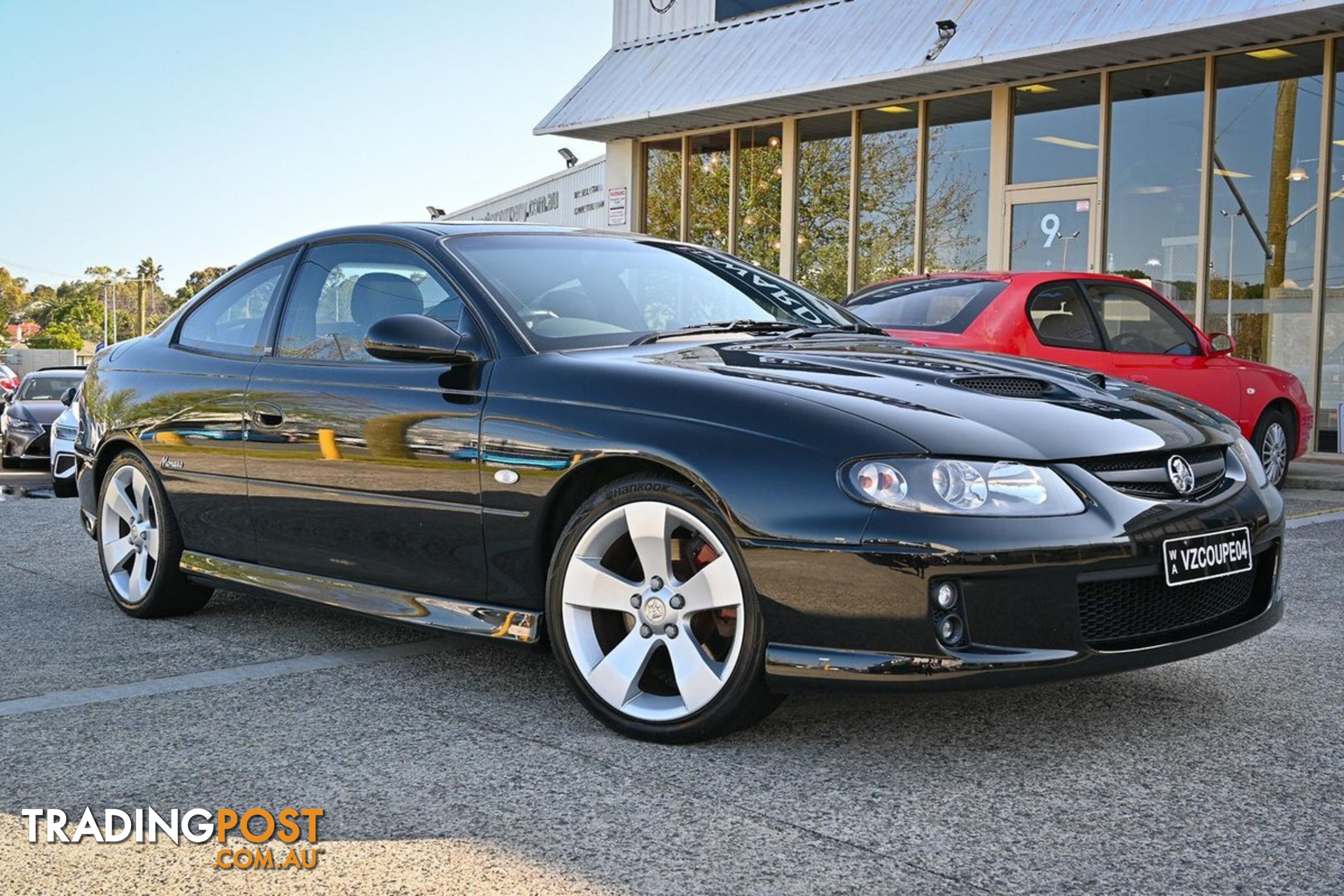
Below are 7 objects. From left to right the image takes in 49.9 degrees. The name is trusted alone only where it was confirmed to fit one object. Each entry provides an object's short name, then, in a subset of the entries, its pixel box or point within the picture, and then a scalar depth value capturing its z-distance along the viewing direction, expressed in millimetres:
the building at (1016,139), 13297
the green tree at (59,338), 126375
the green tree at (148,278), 167875
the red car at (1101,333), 8727
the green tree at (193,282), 115625
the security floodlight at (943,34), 14273
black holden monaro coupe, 3348
